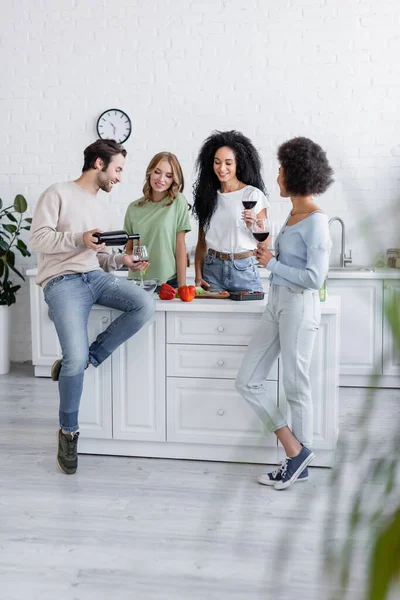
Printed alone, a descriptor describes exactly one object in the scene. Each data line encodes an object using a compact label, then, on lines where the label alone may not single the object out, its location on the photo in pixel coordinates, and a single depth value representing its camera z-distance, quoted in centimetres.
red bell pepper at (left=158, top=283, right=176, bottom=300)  352
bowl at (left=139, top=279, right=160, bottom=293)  356
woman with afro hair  303
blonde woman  375
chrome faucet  533
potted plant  549
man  332
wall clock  565
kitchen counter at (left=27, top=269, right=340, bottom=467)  342
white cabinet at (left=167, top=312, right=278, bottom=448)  347
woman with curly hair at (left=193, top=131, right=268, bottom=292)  375
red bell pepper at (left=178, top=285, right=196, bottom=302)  346
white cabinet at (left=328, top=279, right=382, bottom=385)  500
